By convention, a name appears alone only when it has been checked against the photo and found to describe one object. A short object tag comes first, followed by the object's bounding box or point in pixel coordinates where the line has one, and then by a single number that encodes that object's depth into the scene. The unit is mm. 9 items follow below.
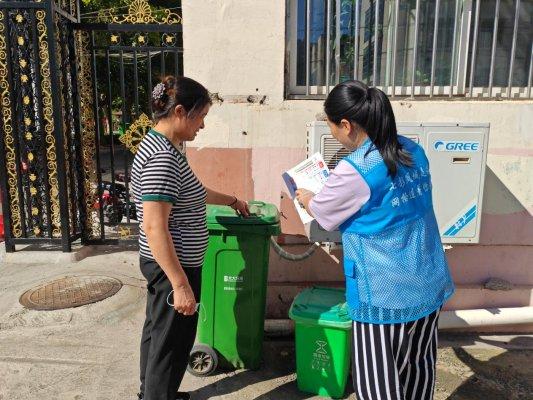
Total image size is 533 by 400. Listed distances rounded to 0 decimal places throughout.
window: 3566
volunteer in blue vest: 1876
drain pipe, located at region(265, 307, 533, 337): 3559
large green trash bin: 2848
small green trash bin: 2740
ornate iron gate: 4426
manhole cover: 3887
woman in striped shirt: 2094
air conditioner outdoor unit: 3080
